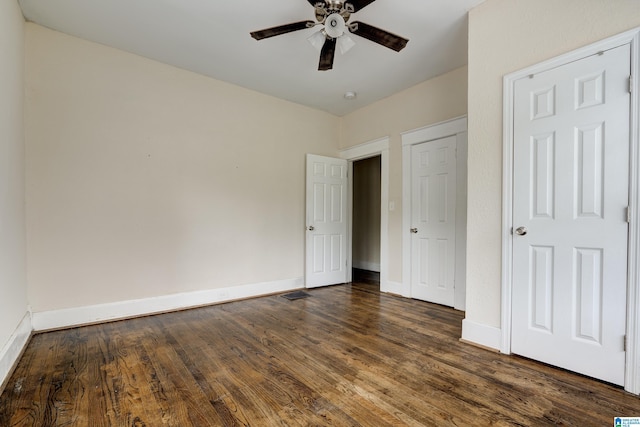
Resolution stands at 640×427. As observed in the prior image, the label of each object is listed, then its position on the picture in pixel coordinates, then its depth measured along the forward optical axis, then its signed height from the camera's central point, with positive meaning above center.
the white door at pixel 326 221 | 4.49 -0.19
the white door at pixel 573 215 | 1.84 -0.03
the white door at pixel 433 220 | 3.54 -0.13
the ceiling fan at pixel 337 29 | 2.08 +1.40
